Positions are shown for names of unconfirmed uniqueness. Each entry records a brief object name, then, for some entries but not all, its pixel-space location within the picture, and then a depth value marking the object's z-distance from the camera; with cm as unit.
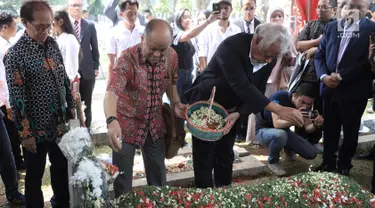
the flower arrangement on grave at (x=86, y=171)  169
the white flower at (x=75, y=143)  179
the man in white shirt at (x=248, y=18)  499
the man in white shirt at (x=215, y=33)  488
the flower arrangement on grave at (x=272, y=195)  205
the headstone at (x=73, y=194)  174
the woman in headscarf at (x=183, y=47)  479
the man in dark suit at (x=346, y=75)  340
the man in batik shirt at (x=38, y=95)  240
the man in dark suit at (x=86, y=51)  493
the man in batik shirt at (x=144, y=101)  219
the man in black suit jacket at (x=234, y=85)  243
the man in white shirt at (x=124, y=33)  450
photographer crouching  379
